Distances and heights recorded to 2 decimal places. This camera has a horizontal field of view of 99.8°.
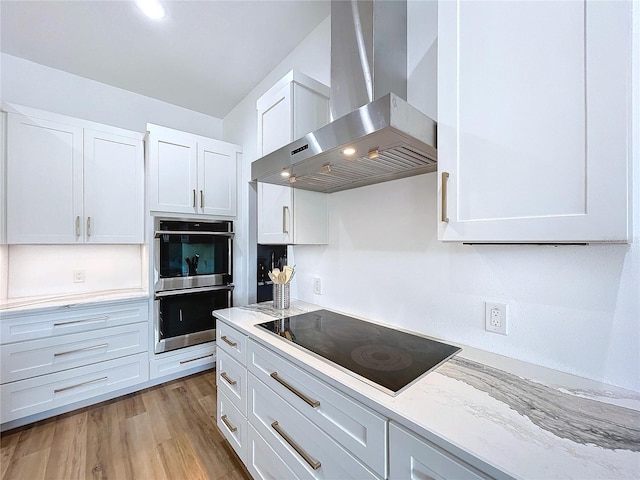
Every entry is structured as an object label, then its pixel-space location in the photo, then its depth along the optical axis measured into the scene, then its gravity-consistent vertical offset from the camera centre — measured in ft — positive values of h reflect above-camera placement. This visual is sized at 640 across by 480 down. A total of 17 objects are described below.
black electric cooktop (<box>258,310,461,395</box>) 3.01 -1.51
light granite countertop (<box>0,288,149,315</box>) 6.31 -1.66
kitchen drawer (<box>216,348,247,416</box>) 4.80 -2.72
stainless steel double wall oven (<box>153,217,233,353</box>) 7.91 -1.25
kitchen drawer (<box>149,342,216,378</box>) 8.00 -3.82
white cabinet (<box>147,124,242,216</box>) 7.94 +2.06
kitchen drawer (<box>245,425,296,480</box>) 3.84 -3.43
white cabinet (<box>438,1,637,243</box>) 2.07 +1.07
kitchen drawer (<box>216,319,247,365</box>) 4.79 -1.97
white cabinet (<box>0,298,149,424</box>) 6.12 -2.97
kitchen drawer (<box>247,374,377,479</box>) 2.92 -2.58
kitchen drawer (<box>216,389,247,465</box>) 4.79 -3.59
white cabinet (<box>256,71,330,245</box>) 5.22 +1.95
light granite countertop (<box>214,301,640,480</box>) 1.81 -1.49
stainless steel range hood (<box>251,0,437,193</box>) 2.95 +1.33
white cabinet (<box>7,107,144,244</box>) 6.61 +1.51
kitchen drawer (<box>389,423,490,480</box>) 2.00 -1.77
